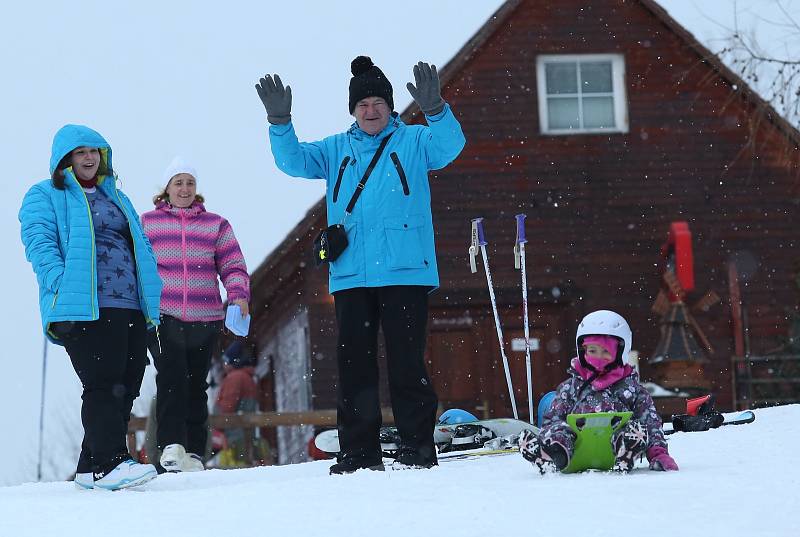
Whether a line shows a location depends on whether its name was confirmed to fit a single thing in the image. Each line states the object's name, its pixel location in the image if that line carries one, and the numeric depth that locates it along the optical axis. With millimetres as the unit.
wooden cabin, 32156
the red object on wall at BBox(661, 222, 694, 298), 32250
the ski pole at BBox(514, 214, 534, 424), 18094
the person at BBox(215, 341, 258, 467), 27375
